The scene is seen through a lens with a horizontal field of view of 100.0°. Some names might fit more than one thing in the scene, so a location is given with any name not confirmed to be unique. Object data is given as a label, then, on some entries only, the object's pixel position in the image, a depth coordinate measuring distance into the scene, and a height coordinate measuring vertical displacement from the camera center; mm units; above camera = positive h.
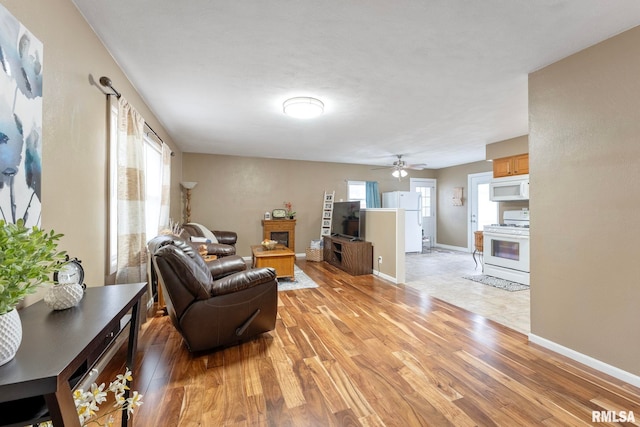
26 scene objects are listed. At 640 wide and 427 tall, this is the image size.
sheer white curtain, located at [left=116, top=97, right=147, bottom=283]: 2338 +168
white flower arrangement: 927 -675
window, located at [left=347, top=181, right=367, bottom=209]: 7468 +606
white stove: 4168 -636
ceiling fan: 5898 +1008
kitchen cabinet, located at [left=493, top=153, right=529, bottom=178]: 4555 +815
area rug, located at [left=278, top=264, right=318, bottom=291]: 4152 -1141
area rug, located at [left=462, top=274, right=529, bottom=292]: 4008 -1135
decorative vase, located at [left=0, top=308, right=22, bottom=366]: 757 -354
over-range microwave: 4480 +413
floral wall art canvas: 1124 +421
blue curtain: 7566 +510
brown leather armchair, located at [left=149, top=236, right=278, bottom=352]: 2043 -702
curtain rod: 2039 +1003
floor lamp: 5915 +210
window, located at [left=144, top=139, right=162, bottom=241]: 3443 +400
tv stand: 4934 -819
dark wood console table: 703 -423
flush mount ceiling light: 3027 +1220
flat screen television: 5271 -152
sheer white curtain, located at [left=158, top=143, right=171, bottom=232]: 3815 +337
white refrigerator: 7395 -50
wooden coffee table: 4195 -753
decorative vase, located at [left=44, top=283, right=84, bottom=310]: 1165 -360
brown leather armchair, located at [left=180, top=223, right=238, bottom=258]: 4332 -504
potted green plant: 741 -164
